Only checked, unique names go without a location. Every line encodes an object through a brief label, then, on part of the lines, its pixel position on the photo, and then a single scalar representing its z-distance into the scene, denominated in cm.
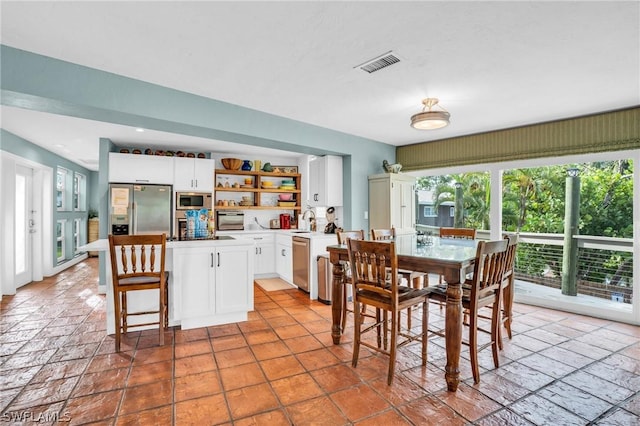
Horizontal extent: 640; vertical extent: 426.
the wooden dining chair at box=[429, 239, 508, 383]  222
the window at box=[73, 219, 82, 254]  743
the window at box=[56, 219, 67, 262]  656
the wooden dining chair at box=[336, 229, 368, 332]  313
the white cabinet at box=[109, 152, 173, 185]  499
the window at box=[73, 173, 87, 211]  754
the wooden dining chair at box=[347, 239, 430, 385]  222
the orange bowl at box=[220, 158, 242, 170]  587
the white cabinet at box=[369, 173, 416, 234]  488
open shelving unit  592
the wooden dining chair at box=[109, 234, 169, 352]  275
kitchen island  321
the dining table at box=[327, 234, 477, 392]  219
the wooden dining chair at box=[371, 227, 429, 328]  331
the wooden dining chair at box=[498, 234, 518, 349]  260
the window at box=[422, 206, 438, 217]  537
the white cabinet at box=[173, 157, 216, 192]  539
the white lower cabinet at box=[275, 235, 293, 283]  518
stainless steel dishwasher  457
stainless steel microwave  543
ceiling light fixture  313
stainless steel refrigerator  494
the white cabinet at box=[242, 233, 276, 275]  561
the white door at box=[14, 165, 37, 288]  509
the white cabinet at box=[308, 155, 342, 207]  504
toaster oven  584
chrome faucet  568
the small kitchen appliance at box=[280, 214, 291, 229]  628
